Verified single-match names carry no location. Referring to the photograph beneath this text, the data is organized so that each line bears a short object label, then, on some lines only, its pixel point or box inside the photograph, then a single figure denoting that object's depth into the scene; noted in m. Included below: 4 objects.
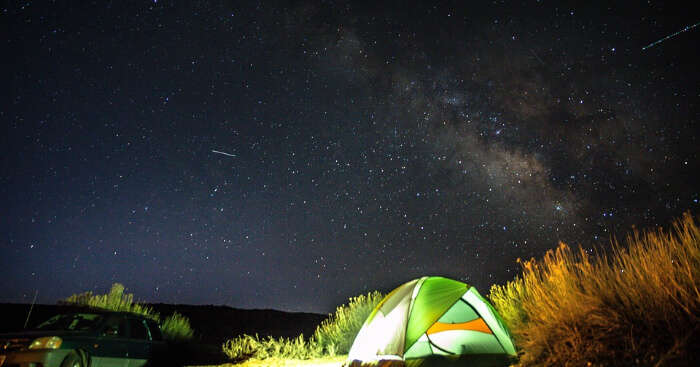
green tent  7.28
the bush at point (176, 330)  13.27
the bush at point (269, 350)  12.17
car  6.14
